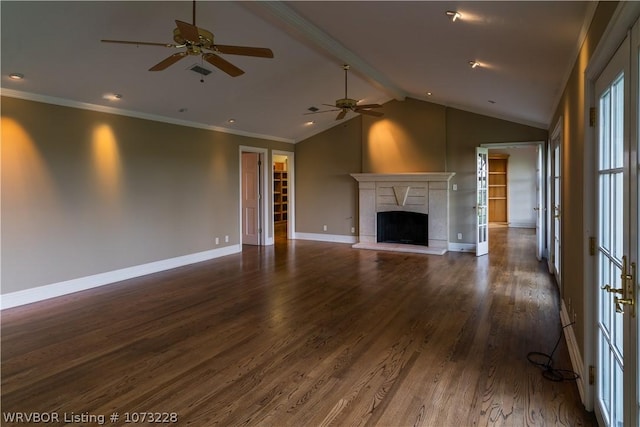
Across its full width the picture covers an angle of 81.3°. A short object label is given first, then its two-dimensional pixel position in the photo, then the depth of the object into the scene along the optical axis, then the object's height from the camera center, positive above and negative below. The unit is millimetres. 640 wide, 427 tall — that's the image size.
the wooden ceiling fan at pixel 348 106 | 5703 +1579
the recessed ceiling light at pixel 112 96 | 5090 +1568
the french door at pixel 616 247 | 1537 -206
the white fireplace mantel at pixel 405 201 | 8047 +115
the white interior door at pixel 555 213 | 5258 -127
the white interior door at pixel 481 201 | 7422 +92
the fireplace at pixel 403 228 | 8547 -502
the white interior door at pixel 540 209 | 6875 -76
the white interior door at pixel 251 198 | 8953 +245
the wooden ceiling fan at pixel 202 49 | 2707 +1298
